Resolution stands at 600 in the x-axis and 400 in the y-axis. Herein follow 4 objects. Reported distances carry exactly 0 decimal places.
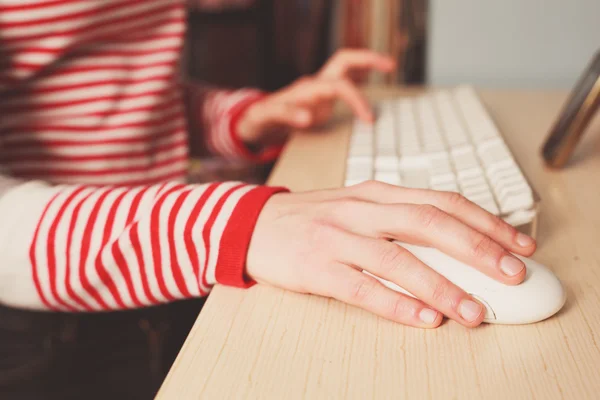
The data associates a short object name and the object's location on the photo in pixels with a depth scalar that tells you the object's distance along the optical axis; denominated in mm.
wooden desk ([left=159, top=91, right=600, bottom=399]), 345
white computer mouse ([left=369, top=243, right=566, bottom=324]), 389
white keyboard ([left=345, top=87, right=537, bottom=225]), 504
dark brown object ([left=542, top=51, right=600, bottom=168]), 614
